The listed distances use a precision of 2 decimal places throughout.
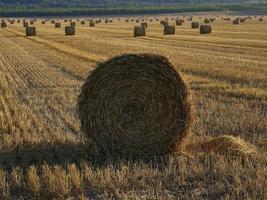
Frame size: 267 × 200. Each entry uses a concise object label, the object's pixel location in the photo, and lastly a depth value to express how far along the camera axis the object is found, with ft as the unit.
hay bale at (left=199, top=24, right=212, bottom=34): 139.23
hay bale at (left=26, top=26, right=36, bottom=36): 138.41
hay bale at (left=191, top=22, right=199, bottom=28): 168.10
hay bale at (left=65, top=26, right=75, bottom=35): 139.33
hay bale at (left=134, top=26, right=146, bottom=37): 131.64
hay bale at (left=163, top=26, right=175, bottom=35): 136.15
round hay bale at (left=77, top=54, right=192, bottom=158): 27.25
